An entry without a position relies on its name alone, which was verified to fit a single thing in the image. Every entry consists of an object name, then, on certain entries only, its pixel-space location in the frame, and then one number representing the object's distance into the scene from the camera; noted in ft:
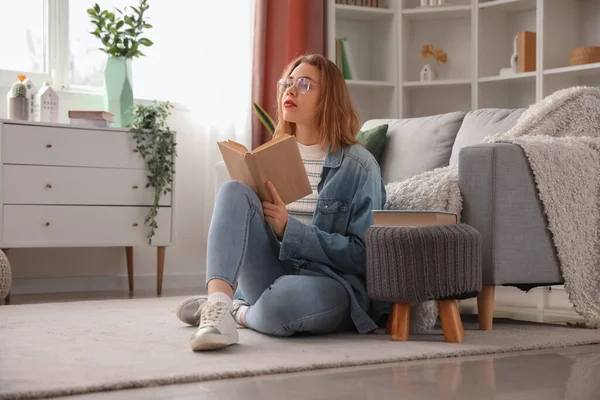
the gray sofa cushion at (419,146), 10.09
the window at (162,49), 13.00
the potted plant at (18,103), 11.44
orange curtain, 14.15
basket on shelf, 13.29
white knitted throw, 7.66
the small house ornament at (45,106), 11.69
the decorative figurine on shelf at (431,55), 15.17
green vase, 12.53
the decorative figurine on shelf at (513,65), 14.29
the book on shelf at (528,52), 14.15
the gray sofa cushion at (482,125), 9.34
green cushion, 10.58
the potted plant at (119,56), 12.57
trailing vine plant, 12.03
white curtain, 13.99
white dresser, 11.00
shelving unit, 14.01
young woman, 6.54
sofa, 7.55
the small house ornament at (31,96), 11.74
